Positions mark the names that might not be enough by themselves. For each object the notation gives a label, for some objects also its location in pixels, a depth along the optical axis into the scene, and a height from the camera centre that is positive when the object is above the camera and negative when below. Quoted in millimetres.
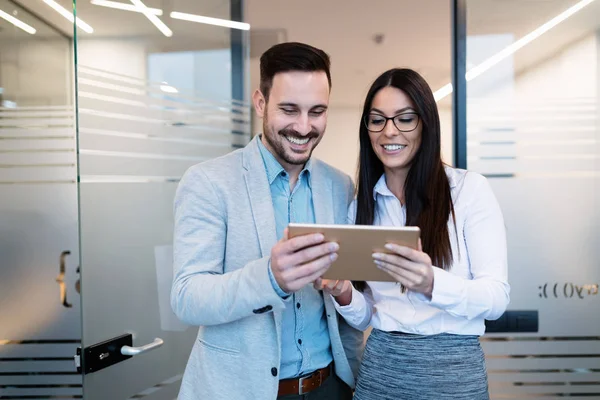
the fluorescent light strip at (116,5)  2189 +869
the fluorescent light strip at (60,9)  3170 +1208
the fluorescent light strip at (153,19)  2403 +897
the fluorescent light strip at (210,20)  2705 +1024
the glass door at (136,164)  2020 +133
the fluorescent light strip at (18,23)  2999 +1071
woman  1522 -252
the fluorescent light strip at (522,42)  2580 +788
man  1450 -204
